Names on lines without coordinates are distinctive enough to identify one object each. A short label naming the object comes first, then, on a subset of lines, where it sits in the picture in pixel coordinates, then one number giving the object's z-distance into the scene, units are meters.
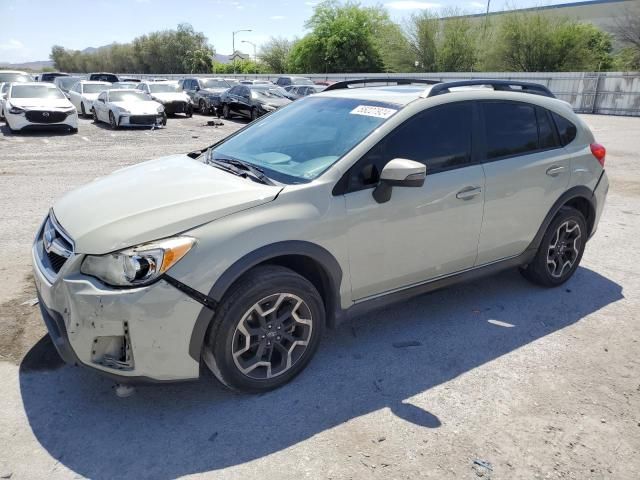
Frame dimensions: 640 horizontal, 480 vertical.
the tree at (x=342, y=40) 53.84
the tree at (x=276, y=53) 70.75
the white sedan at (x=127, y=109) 17.02
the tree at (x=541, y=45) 38.66
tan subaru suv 2.67
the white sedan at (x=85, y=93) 20.50
